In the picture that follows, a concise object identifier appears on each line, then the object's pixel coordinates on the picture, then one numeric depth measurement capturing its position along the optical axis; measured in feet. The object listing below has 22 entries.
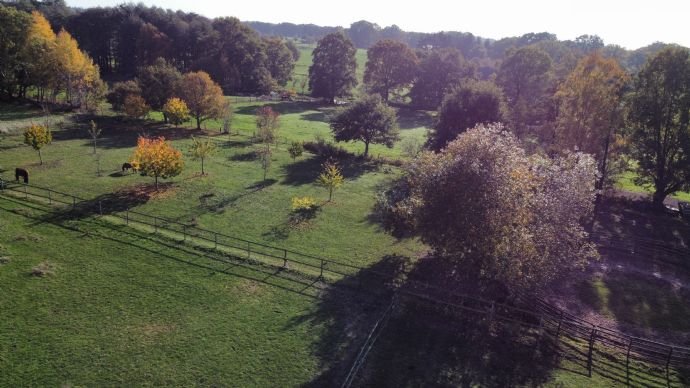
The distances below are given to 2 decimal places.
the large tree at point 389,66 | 347.36
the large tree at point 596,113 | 149.28
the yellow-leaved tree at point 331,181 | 136.15
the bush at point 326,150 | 190.08
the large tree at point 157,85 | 216.88
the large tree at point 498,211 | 79.25
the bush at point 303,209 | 123.34
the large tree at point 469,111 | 164.96
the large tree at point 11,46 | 211.94
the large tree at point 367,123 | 187.52
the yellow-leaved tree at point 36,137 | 142.61
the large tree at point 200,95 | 208.13
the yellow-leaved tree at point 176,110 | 199.11
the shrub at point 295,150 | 177.06
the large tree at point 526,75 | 264.93
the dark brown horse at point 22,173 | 128.77
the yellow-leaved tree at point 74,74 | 217.77
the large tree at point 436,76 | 334.44
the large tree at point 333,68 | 337.11
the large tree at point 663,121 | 139.23
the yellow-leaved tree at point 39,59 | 213.25
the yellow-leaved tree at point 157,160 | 129.08
